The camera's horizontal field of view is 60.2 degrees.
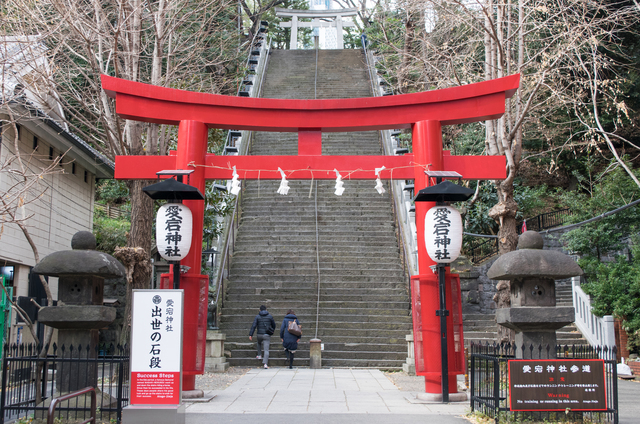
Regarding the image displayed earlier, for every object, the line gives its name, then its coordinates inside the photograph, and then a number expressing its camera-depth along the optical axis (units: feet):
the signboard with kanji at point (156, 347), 21.27
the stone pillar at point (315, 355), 41.96
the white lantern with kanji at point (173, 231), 27.61
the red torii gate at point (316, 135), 29.71
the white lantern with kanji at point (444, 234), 27.58
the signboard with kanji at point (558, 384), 21.85
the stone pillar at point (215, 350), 39.81
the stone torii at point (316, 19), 121.49
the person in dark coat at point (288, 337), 41.57
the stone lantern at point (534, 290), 23.38
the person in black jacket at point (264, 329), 41.39
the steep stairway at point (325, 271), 44.11
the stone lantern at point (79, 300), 23.85
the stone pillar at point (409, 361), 38.75
